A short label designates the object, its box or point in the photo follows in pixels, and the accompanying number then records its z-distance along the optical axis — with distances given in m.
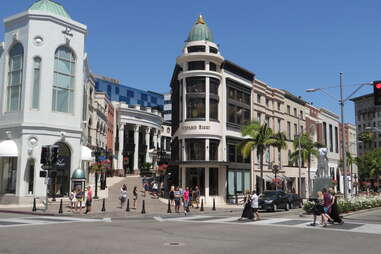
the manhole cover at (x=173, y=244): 12.58
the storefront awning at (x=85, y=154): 37.66
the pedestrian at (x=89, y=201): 26.25
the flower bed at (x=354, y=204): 25.05
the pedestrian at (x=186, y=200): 27.58
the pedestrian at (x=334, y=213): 19.62
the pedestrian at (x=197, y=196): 33.30
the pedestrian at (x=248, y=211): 21.67
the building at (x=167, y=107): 116.66
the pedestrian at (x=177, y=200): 29.03
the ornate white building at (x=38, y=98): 33.38
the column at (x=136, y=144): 84.72
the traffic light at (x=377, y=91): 17.86
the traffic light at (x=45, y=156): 26.23
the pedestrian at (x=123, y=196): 30.14
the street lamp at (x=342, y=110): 27.55
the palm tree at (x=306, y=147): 50.44
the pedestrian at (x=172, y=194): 30.58
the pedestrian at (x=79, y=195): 26.53
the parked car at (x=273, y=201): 29.58
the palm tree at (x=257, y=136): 38.78
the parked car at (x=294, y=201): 33.12
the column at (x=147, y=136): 87.84
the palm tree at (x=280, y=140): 40.81
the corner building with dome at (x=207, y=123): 40.62
